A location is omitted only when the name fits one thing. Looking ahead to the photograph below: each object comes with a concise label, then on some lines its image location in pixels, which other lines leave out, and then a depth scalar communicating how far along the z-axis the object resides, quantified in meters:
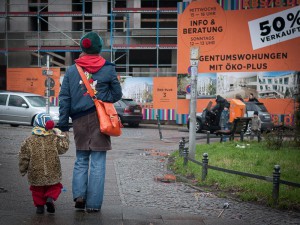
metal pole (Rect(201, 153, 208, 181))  8.45
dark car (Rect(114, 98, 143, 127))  25.95
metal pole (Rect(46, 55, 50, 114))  21.38
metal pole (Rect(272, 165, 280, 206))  6.69
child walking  5.51
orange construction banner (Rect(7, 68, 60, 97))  29.08
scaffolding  30.64
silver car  22.05
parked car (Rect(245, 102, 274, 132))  21.81
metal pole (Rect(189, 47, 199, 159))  10.56
